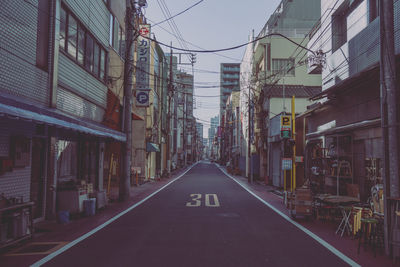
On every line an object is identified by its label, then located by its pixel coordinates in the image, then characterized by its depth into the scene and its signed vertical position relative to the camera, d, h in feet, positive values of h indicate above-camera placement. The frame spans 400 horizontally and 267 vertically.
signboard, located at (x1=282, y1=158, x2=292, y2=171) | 51.03 -0.71
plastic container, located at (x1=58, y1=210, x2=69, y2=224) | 33.63 -6.39
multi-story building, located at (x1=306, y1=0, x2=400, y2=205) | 38.83 +9.60
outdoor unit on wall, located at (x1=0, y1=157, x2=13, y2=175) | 27.73 -0.76
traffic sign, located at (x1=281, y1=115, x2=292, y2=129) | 53.47 +6.49
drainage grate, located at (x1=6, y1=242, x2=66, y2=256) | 22.62 -6.86
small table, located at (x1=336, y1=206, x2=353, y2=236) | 29.71 -5.86
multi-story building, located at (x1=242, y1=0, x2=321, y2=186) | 97.96 +26.46
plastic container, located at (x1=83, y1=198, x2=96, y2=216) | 37.78 -5.94
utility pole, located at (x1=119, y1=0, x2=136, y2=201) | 52.44 +10.25
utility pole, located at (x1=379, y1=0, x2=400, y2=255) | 22.89 +3.36
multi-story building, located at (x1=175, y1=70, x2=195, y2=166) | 241.14 +31.54
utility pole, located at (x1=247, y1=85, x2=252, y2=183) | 95.96 +0.89
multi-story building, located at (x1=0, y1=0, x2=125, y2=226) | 28.73 +6.65
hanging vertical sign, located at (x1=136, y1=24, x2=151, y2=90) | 75.99 +22.85
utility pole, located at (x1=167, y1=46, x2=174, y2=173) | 138.71 +11.52
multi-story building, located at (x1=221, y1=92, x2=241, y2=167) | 206.15 +20.81
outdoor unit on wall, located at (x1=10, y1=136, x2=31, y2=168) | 29.48 +0.53
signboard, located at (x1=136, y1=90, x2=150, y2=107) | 73.72 +13.88
